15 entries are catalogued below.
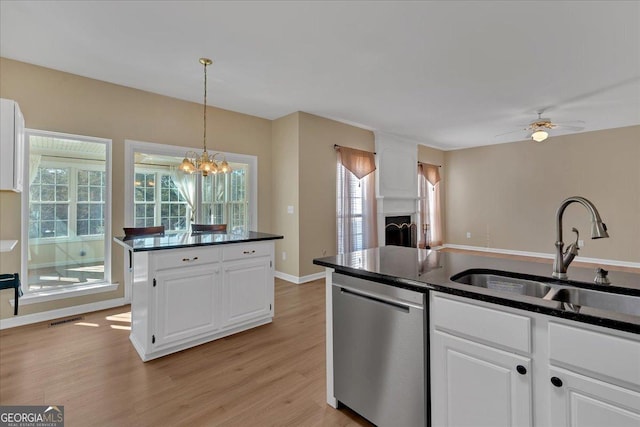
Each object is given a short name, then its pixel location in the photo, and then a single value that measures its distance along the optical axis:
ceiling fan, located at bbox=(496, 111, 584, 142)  4.75
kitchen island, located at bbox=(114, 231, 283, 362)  2.36
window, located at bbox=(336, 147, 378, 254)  5.41
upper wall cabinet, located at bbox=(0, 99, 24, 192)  2.61
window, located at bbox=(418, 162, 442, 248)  7.42
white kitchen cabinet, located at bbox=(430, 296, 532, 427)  1.13
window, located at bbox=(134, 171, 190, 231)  3.99
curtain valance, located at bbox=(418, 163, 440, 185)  7.45
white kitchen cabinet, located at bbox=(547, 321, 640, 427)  0.92
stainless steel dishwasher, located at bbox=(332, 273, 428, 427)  1.40
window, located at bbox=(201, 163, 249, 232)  4.64
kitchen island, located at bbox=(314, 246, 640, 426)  0.96
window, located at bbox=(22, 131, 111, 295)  3.29
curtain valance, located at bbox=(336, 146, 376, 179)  5.39
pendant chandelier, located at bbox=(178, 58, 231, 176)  3.02
